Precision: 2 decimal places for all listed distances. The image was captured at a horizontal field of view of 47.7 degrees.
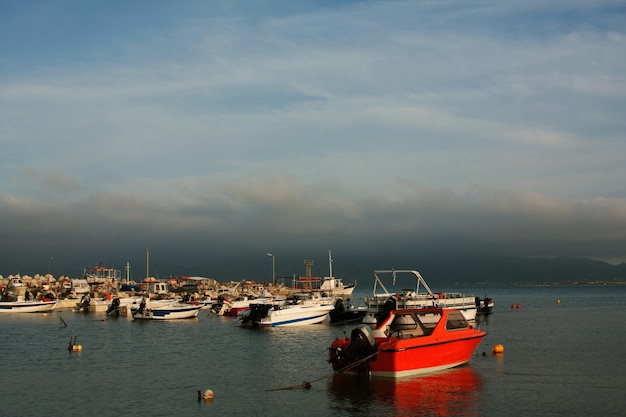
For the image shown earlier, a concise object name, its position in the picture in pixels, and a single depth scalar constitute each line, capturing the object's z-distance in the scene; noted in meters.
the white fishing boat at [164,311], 82.88
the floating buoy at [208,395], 31.31
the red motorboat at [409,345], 33.16
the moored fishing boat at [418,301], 65.25
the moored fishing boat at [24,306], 99.06
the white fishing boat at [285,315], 70.00
